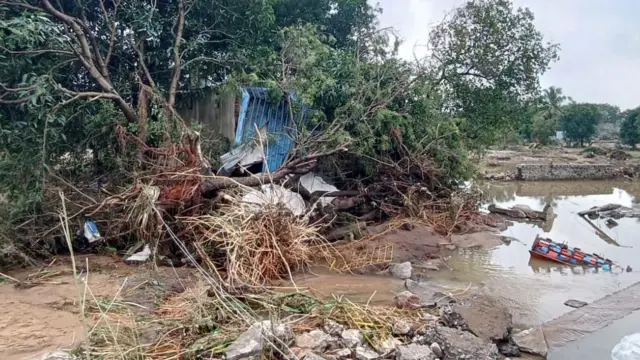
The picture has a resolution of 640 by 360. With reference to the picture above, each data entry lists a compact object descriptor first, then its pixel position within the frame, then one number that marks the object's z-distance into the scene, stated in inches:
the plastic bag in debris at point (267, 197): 254.8
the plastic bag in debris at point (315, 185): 357.8
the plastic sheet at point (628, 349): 155.3
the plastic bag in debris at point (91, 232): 265.1
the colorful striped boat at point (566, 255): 313.0
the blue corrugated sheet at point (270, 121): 355.9
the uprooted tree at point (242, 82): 261.9
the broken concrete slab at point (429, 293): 207.3
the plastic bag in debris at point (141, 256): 250.7
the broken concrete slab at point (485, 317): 176.2
